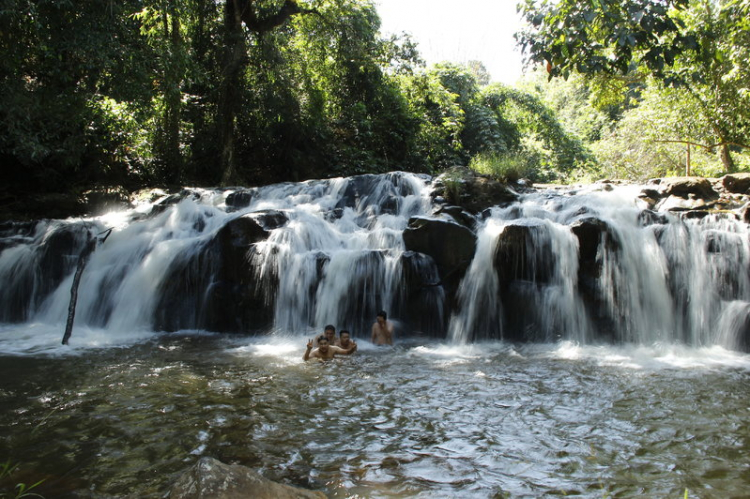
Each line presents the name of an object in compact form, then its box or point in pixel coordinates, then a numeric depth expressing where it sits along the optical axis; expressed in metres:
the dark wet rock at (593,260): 8.55
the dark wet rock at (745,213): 8.91
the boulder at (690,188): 10.64
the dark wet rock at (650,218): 9.50
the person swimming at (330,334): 7.34
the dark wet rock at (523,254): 9.09
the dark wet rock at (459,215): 10.34
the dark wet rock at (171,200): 12.79
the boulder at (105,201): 13.78
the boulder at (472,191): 11.44
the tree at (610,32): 6.36
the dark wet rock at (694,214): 9.27
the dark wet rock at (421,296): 9.04
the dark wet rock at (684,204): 9.91
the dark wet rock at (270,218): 10.23
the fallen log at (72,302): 8.02
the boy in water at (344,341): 7.46
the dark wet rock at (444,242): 9.31
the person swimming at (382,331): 8.27
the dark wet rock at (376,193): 12.13
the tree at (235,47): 16.56
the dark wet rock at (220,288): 9.38
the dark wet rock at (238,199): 13.23
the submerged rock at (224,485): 2.77
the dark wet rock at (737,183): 10.77
